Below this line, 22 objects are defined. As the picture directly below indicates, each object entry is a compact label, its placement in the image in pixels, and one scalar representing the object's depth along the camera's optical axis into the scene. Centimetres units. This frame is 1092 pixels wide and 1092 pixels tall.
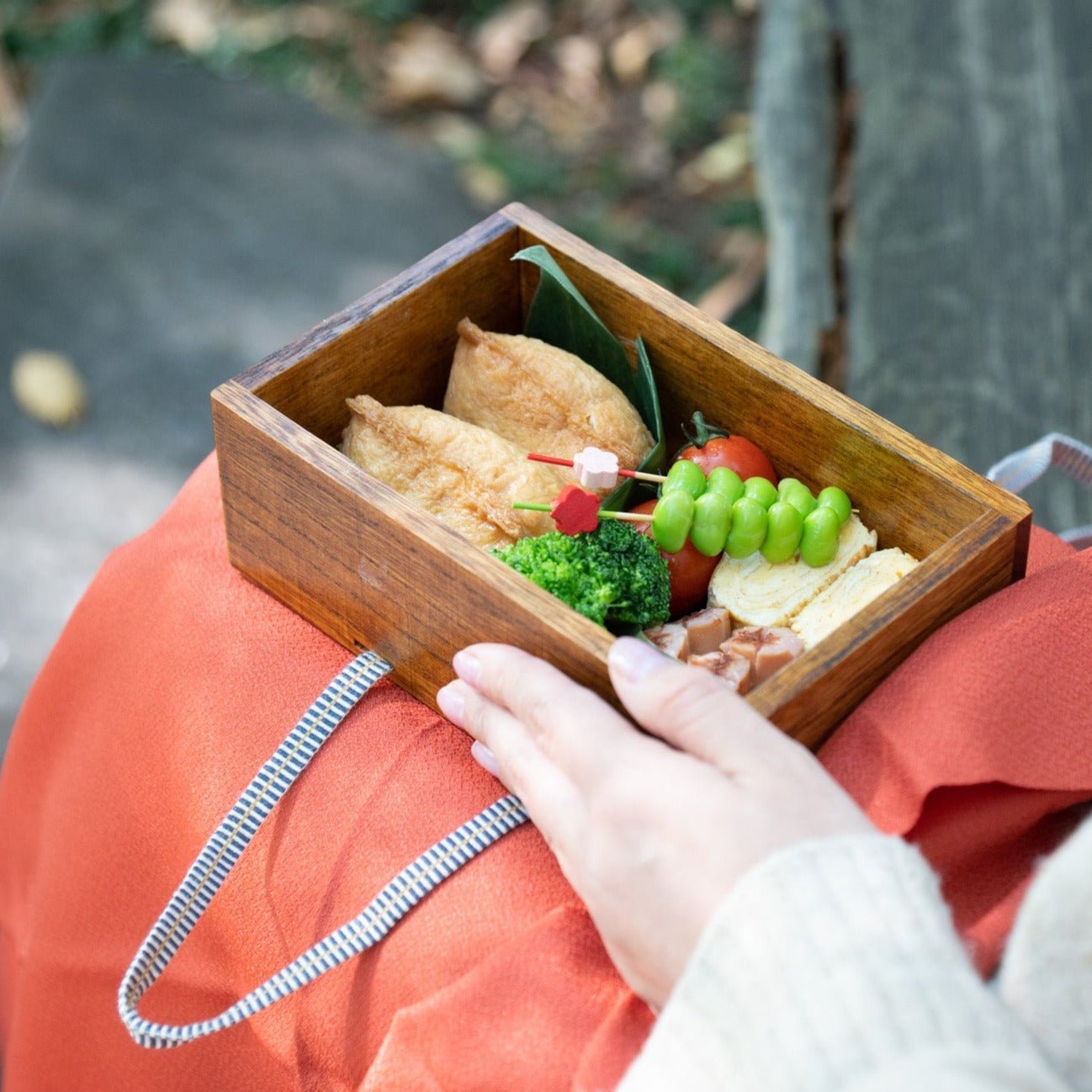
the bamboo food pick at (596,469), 85
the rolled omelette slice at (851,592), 83
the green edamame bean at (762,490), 85
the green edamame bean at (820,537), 84
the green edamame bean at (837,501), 85
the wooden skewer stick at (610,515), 84
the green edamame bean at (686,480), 85
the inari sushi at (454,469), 85
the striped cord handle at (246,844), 80
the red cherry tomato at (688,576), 85
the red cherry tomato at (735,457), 86
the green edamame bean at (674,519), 84
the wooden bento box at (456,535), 80
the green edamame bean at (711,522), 84
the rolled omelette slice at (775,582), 84
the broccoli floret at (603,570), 81
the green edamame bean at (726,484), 85
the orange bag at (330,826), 79
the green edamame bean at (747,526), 84
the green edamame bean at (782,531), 84
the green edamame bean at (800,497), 85
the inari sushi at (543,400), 88
